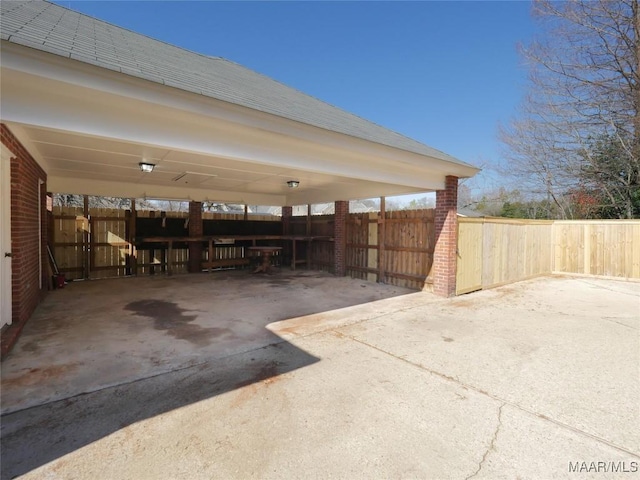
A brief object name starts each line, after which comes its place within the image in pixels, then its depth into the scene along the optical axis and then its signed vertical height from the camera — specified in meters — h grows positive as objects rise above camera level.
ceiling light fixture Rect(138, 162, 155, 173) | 5.99 +1.22
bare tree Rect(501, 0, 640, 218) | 12.59 +5.91
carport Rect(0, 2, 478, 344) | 3.05 +1.36
